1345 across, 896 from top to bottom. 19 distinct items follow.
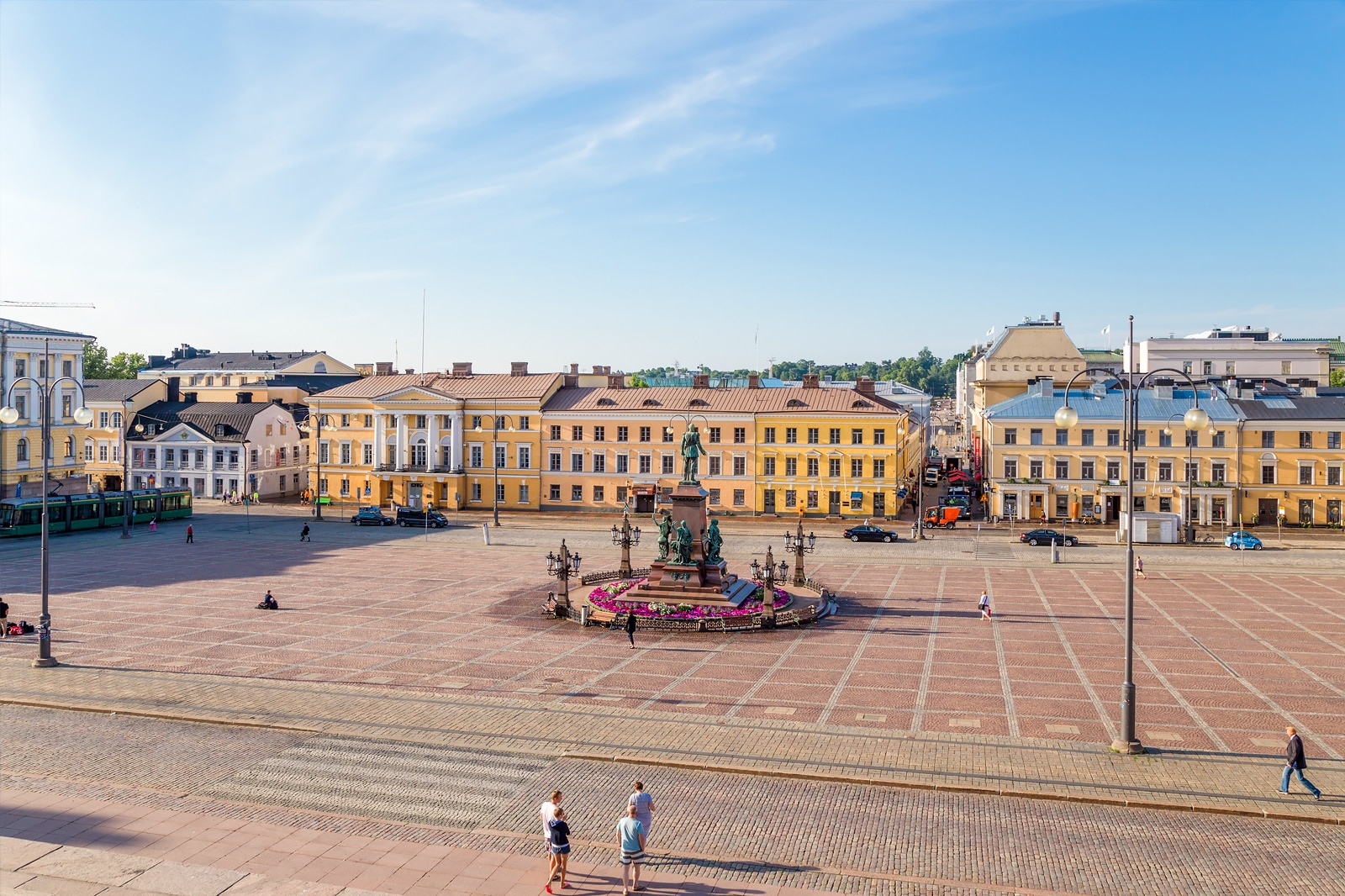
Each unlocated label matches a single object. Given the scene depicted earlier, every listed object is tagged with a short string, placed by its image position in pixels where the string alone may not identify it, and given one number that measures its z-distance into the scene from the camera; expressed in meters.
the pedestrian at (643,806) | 15.96
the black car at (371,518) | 73.94
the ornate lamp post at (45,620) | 30.26
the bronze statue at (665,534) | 41.81
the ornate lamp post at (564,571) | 39.97
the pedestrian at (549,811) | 15.94
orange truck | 74.31
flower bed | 38.09
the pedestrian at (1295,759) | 20.06
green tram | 65.06
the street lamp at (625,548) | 46.47
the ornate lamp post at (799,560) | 44.88
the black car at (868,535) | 65.69
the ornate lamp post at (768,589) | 38.03
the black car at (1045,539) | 62.59
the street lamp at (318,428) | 89.12
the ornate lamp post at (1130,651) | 22.55
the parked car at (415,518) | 73.31
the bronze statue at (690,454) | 41.72
